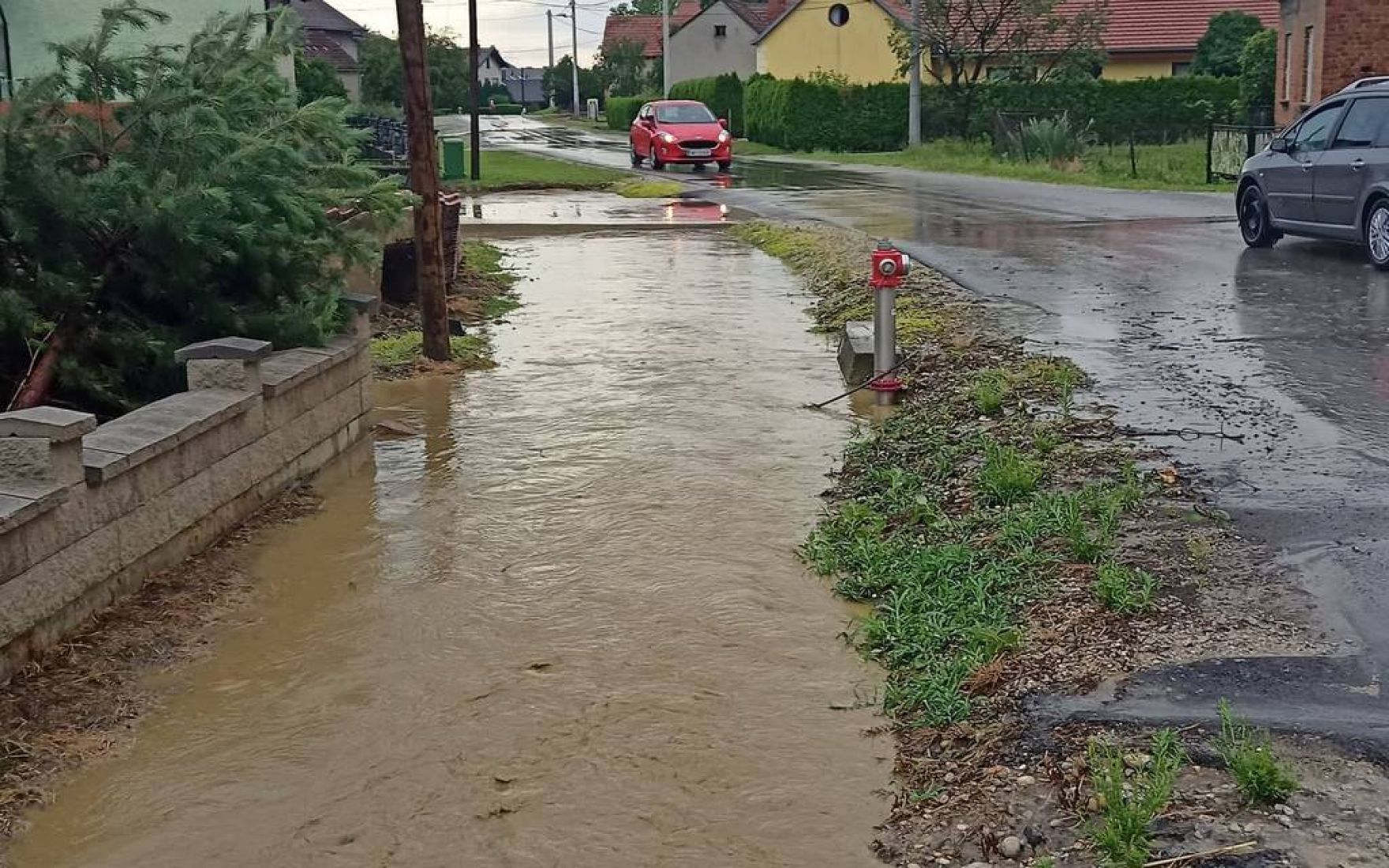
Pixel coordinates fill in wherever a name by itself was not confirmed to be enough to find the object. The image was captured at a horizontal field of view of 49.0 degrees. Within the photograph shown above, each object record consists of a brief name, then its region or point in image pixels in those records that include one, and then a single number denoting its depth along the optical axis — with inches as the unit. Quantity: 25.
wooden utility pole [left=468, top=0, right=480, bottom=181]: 1285.7
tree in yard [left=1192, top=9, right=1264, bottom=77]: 1940.2
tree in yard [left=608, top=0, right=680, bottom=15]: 5477.4
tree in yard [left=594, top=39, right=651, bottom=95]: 3543.3
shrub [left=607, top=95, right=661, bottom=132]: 2736.2
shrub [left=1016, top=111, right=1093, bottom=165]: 1291.8
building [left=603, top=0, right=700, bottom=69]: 3690.9
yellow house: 2087.8
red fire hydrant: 356.5
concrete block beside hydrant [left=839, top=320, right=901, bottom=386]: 387.5
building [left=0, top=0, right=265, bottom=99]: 901.2
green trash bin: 1316.4
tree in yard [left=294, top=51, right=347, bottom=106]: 1587.1
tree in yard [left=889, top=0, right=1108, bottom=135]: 1758.1
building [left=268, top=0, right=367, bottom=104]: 2422.5
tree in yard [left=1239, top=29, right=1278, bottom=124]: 1488.7
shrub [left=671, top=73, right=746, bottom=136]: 2326.5
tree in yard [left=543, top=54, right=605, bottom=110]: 4232.3
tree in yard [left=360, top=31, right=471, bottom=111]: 2193.7
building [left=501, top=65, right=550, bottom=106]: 5738.2
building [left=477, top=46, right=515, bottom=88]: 5706.7
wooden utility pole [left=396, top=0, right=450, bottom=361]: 427.5
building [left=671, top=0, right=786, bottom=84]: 3117.6
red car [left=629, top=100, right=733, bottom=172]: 1414.9
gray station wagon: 529.7
